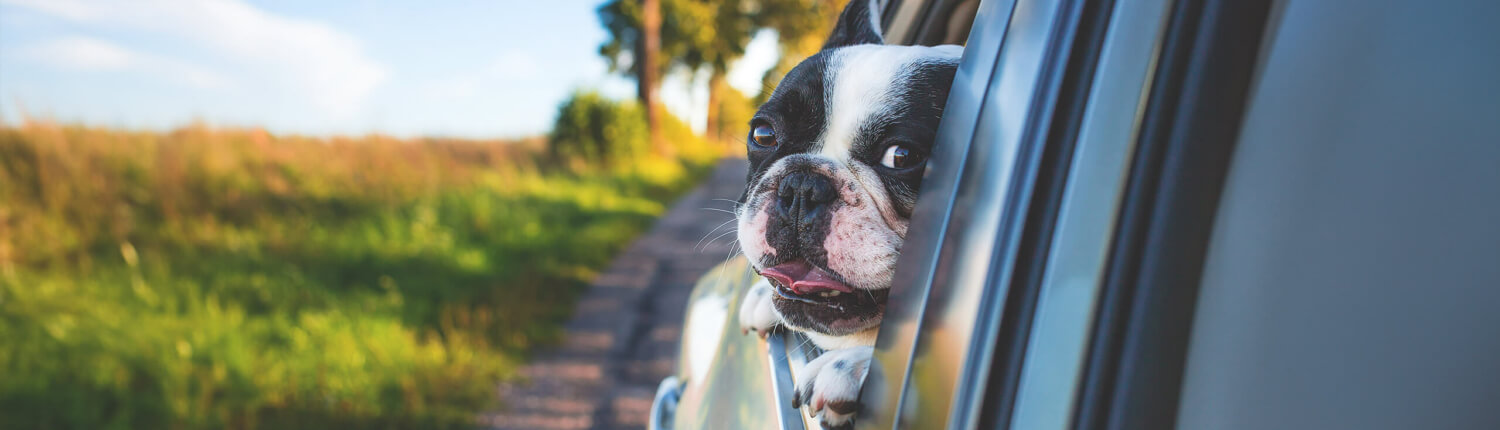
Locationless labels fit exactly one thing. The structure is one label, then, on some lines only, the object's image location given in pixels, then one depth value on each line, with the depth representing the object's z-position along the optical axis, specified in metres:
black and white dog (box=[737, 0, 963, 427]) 1.18
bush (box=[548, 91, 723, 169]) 14.41
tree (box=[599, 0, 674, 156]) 16.03
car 0.58
